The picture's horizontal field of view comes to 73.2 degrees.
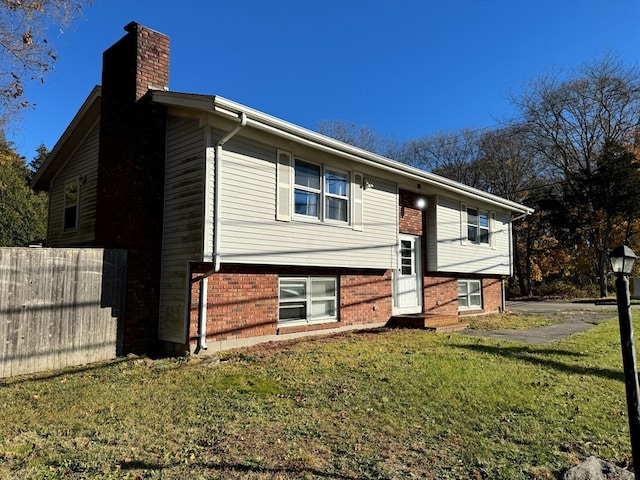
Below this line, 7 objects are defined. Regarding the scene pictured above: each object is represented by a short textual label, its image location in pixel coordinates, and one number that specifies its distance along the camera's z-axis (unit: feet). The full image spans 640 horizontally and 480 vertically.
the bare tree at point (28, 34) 26.00
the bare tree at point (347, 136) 112.73
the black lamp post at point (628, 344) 11.39
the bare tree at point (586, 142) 87.97
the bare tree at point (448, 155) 114.11
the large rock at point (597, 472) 11.56
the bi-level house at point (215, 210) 26.25
